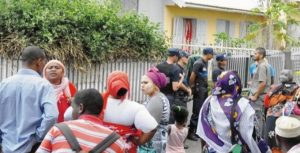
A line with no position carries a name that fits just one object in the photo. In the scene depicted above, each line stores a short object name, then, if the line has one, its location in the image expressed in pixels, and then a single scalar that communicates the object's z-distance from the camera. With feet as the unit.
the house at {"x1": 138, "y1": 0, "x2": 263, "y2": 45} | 68.08
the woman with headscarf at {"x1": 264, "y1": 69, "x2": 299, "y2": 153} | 28.04
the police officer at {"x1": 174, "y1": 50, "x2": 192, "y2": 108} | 32.58
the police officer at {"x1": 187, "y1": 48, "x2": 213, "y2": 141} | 36.04
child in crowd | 24.73
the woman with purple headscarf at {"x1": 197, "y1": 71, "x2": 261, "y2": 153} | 19.27
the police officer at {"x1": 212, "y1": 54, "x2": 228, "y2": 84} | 35.99
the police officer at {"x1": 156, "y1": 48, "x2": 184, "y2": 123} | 31.27
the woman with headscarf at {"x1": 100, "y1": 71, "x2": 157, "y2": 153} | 16.84
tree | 70.79
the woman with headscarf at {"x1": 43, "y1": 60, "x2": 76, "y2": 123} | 20.04
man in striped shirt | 12.95
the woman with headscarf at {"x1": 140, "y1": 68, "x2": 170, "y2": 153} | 19.83
